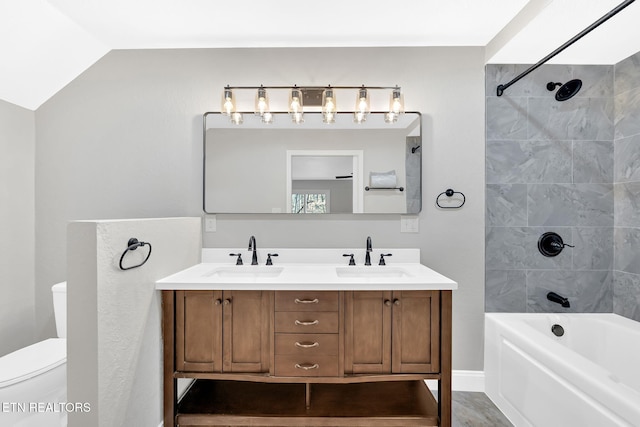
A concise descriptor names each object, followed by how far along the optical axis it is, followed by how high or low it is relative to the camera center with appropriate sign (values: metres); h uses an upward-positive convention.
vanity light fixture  2.14 +0.75
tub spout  2.11 -0.60
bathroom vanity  1.66 -0.68
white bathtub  1.27 -0.81
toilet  1.44 -0.85
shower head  1.99 +0.81
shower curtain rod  1.30 +0.86
